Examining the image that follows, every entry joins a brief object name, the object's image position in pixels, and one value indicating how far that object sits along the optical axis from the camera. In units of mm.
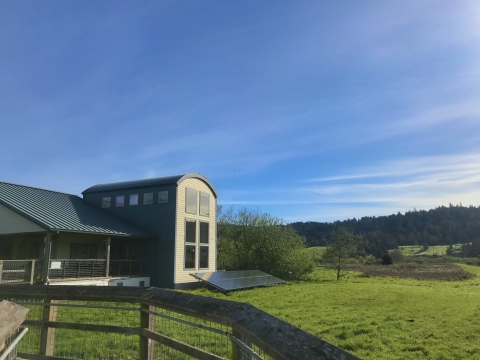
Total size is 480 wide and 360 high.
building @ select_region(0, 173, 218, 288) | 18578
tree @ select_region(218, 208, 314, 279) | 33469
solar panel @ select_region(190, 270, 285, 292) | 20975
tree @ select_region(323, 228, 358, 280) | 32406
